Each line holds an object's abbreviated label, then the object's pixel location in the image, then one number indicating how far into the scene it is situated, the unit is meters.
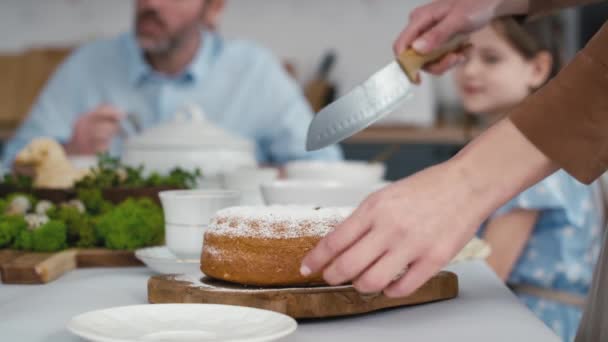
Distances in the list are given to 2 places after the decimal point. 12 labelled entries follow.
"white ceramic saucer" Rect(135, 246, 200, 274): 1.69
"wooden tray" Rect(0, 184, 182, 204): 1.99
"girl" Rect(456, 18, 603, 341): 2.46
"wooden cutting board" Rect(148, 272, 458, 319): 1.48
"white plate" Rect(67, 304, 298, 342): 1.37
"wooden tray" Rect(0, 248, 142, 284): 1.69
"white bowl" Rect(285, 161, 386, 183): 2.19
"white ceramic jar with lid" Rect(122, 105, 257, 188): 2.24
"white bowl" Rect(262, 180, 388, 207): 1.87
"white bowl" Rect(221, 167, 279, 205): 2.11
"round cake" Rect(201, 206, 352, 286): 1.53
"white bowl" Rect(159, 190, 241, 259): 1.71
